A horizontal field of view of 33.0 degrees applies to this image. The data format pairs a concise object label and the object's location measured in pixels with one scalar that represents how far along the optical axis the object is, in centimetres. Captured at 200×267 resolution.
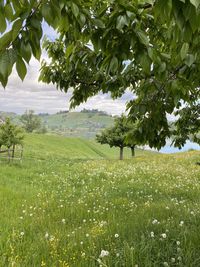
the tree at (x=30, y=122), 19365
